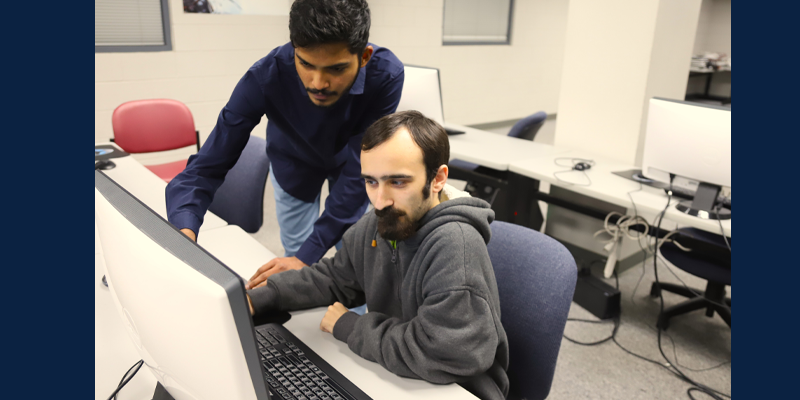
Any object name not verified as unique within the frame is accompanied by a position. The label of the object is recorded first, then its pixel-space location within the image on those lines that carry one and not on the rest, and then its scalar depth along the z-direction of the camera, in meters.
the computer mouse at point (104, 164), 2.18
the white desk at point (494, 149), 2.65
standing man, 1.11
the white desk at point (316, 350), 0.89
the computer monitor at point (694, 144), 1.79
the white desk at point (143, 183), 1.70
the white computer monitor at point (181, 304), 0.51
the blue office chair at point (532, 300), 1.07
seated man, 0.89
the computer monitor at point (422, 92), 2.73
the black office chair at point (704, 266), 2.06
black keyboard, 0.85
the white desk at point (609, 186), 1.93
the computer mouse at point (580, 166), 2.44
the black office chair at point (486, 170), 2.77
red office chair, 2.83
